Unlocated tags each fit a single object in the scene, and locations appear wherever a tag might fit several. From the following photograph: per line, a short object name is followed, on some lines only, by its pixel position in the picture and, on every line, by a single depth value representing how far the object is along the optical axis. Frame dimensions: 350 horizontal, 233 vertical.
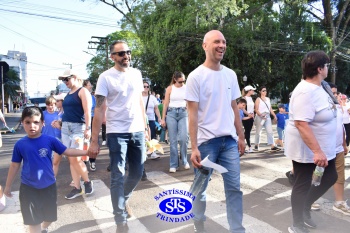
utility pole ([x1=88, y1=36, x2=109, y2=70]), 41.31
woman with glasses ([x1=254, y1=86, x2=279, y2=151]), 8.73
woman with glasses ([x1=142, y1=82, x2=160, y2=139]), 7.54
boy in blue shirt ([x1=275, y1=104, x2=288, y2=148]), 8.98
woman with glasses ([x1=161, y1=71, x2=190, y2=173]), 6.14
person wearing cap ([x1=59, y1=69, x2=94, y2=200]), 4.56
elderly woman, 3.22
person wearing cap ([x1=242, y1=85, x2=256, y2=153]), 8.79
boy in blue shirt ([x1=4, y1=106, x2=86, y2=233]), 2.97
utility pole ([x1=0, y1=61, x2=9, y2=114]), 8.96
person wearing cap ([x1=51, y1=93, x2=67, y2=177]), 4.77
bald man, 3.06
